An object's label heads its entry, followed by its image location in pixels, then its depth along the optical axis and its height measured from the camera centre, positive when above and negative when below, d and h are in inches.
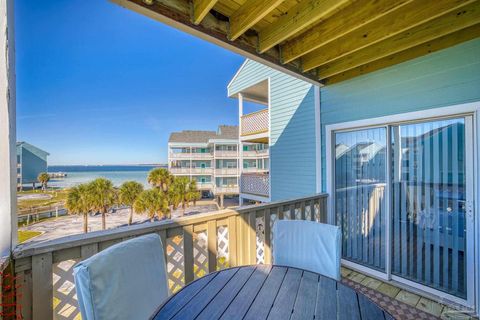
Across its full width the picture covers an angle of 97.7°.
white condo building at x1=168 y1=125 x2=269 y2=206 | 827.4 +9.0
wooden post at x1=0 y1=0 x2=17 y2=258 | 44.1 +5.2
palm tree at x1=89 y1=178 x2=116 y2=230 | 507.5 -81.4
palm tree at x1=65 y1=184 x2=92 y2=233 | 482.9 -91.2
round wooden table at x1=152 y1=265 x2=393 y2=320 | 40.4 -30.2
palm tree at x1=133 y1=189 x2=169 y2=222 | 543.2 -113.5
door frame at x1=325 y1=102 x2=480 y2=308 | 86.0 -13.5
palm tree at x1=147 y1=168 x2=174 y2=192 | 647.8 -56.8
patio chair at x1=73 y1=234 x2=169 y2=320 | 38.1 -24.8
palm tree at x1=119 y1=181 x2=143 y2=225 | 551.5 -84.4
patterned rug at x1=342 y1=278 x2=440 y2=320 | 86.4 -65.5
